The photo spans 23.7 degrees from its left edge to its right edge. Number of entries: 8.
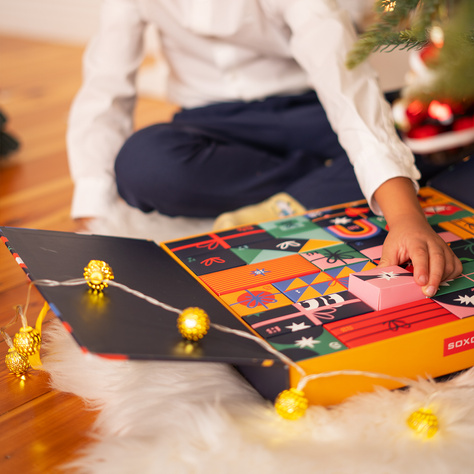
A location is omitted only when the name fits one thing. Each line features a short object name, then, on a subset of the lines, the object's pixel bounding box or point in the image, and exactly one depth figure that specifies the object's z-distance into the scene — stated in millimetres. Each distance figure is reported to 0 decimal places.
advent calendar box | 1216
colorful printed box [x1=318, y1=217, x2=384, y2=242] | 1484
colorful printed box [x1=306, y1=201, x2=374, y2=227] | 1551
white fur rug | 1162
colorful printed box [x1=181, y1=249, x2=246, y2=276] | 1414
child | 1735
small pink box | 1289
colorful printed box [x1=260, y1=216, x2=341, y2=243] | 1488
